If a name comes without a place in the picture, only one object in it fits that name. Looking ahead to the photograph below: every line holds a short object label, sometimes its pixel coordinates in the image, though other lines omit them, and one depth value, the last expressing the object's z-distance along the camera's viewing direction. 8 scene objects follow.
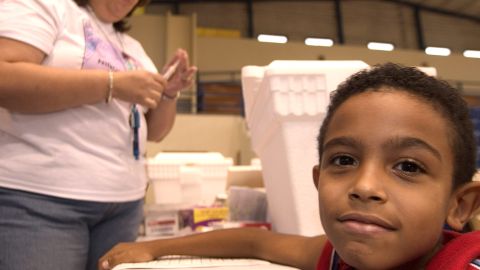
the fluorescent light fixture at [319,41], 7.46
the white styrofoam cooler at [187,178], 1.65
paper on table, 0.52
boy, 0.37
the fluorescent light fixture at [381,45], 7.62
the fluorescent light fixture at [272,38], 7.39
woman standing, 0.62
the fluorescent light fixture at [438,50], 7.56
